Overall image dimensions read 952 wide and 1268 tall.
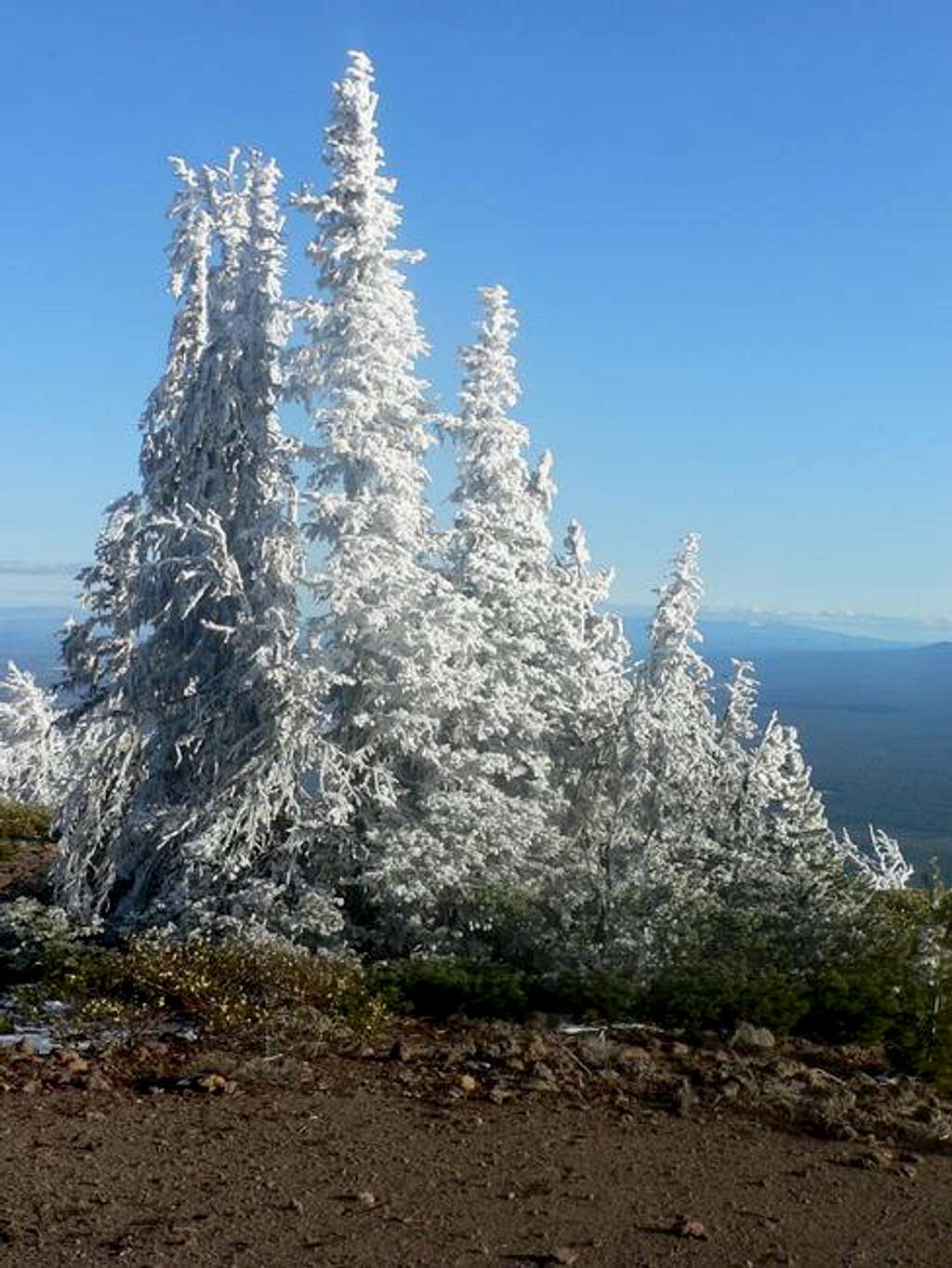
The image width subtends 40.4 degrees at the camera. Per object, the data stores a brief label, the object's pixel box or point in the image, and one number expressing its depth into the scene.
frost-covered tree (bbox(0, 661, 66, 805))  40.41
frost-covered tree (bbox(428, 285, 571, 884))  18.31
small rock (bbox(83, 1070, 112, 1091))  10.77
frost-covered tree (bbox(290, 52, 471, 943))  17.98
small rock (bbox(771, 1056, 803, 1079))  12.09
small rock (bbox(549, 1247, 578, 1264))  7.82
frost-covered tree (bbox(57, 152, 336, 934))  18.06
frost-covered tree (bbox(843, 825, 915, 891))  33.28
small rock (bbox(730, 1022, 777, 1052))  13.23
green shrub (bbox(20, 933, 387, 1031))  12.91
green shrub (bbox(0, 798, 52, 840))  28.77
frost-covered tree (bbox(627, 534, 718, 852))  19.39
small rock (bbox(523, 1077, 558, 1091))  11.19
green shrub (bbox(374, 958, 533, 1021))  14.10
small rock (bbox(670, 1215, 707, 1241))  8.35
